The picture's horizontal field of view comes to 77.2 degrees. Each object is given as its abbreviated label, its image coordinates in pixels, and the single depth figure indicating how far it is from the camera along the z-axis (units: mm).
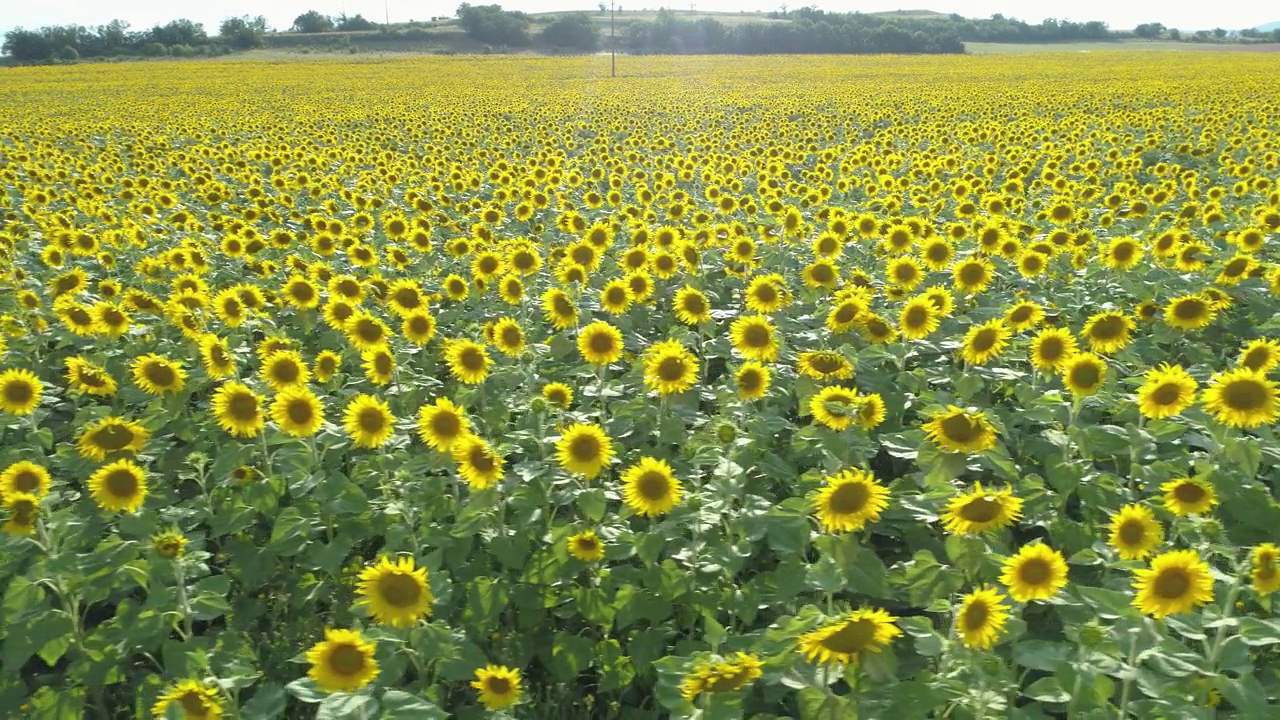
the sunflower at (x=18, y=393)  3852
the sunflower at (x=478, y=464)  3221
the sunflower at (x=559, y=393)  4070
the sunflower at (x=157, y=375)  3992
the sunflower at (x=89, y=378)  4094
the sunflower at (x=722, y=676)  2240
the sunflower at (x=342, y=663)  2311
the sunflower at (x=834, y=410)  3410
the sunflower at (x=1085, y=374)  3445
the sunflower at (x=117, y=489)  3213
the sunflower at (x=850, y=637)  2188
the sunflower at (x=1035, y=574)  2463
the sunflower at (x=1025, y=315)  4504
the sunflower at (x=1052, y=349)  3834
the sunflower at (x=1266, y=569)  2352
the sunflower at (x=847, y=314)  4465
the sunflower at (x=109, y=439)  3467
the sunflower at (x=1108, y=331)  4121
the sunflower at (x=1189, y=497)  2893
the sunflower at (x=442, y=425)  3408
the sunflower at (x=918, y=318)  4520
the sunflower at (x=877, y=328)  4426
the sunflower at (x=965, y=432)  2970
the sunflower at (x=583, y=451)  3330
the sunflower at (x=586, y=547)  3076
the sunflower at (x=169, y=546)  2828
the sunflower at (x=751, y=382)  3824
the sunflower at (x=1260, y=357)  3600
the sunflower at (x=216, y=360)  4039
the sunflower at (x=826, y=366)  3857
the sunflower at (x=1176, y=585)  2373
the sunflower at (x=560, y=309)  4895
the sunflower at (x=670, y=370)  3861
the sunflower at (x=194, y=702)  2209
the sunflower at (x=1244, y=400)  3123
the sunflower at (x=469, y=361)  4211
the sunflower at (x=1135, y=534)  2727
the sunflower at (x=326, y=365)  4367
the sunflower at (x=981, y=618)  2328
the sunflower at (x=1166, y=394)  3270
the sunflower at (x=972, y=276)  5492
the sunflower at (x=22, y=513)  2969
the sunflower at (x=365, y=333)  4379
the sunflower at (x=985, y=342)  4031
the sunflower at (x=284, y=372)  3961
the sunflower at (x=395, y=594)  2525
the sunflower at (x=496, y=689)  2514
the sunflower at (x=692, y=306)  4980
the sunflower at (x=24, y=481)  3080
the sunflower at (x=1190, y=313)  4516
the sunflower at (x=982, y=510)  2621
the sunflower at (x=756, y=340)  4172
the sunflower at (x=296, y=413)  3555
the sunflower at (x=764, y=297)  4871
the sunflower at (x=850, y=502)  2717
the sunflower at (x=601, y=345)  4352
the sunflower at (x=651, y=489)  3146
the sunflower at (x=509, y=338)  4477
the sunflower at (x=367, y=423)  3520
